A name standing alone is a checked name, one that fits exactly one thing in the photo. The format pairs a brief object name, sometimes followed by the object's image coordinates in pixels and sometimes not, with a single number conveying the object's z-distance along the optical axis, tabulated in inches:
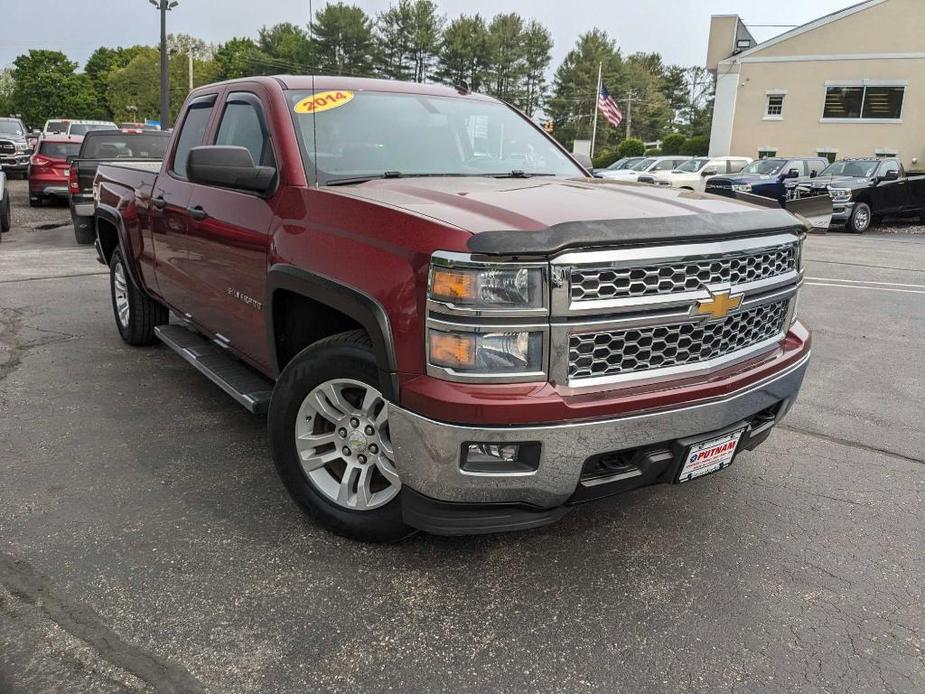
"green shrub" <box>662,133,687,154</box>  1676.9
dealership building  1261.1
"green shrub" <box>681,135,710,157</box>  1617.9
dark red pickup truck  95.7
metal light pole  933.8
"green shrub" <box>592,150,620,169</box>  1804.4
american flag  1331.6
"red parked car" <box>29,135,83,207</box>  617.0
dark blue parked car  731.4
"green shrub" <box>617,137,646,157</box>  1756.9
